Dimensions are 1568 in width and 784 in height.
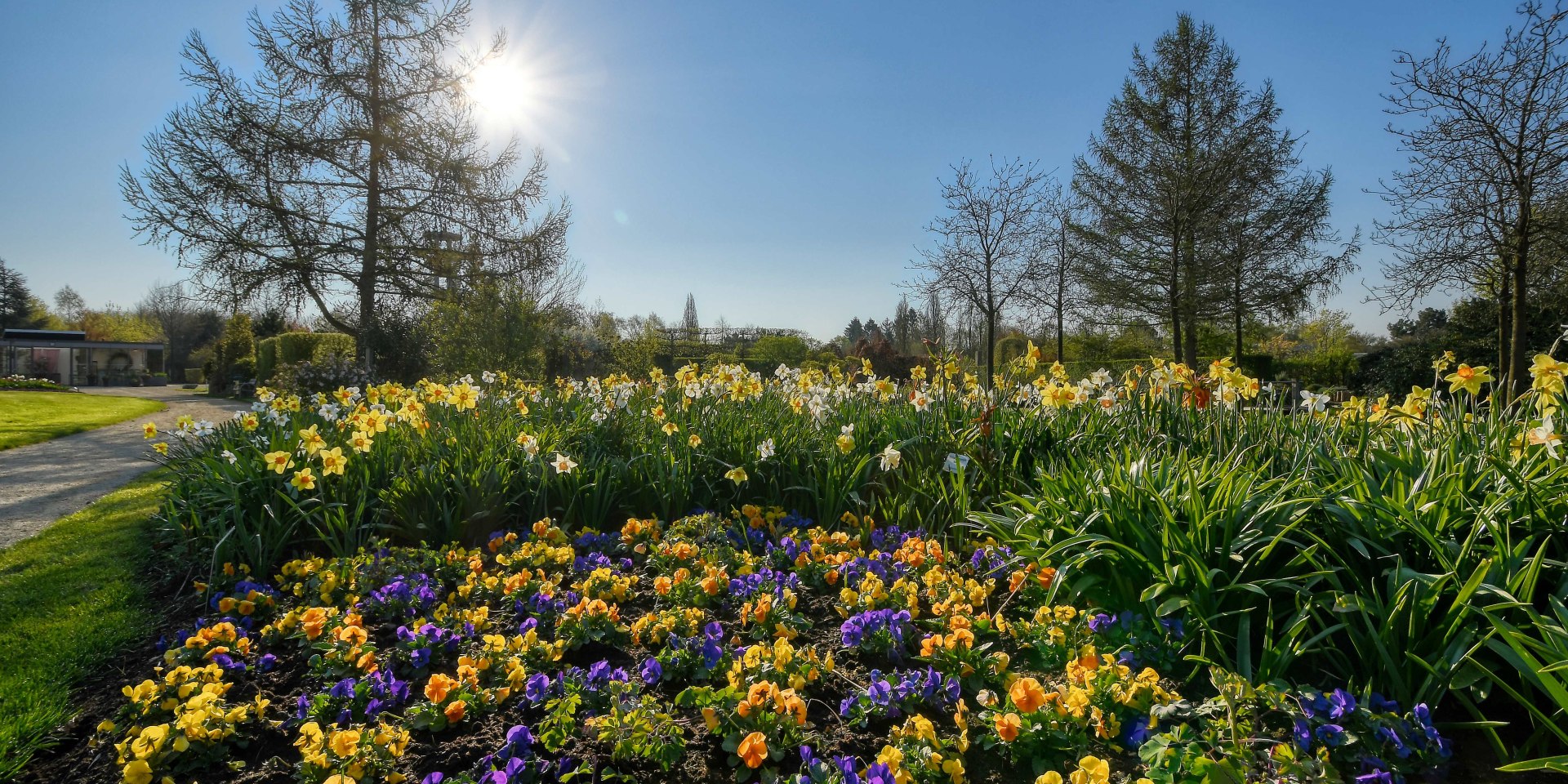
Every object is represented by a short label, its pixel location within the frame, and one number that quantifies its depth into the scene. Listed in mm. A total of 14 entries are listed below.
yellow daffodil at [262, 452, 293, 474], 3152
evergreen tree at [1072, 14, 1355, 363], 14664
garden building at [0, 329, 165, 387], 31931
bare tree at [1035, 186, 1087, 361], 17969
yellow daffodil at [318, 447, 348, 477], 3068
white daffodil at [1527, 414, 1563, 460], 2090
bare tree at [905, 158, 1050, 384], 16750
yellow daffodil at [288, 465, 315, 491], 3117
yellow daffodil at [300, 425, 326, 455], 3052
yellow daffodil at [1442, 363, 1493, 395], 2566
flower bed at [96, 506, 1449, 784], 1505
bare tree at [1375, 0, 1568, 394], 9148
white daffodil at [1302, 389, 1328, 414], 3434
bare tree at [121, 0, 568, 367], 13680
